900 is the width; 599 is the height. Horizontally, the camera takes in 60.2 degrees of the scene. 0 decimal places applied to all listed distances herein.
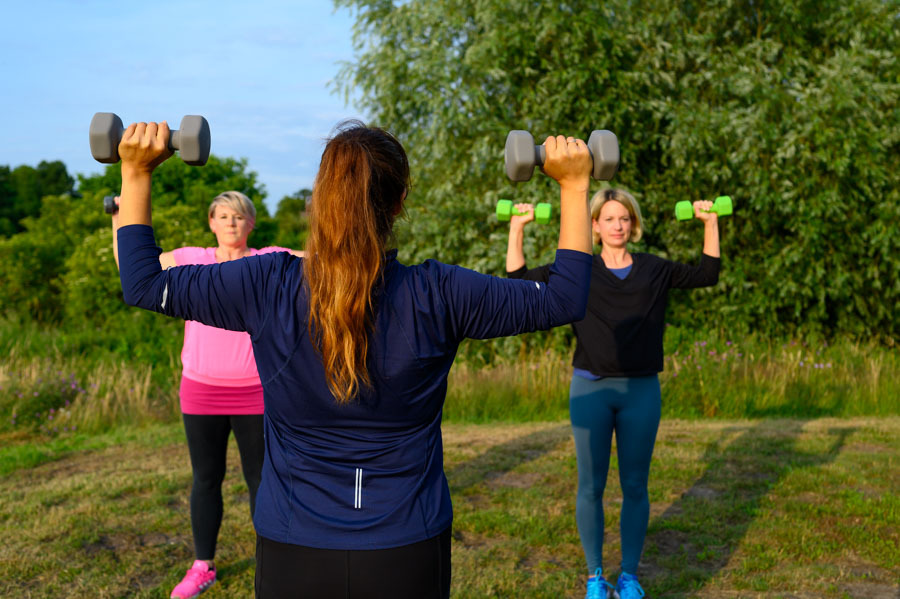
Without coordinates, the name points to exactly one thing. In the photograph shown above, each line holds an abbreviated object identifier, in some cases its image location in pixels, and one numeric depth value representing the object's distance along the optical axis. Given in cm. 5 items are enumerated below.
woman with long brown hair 177
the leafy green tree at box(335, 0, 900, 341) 1229
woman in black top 393
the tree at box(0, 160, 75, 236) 4409
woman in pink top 397
